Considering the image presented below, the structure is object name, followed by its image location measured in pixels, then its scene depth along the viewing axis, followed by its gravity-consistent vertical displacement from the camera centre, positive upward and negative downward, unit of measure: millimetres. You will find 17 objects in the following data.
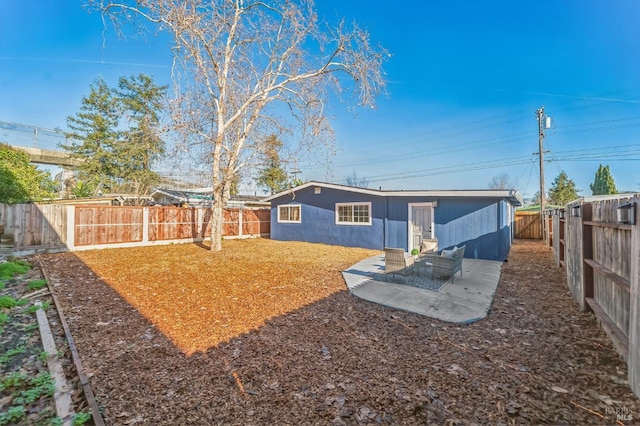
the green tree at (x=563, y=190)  31203 +3161
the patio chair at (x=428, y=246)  8643 -931
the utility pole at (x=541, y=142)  17438 +4821
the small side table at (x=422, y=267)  7441 -1396
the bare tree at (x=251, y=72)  10664 +6206
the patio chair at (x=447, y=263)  6363 -1092
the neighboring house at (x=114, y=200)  17062 +1077
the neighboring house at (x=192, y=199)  18766 +1339
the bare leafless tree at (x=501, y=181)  41947 +5624
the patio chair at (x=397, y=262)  6541 -1087
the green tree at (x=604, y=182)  32438 +4339
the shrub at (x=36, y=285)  5824 -1480
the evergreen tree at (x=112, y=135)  21500 +6353
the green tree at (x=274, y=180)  26225 +3589
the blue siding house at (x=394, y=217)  9609 -21
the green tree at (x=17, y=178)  12070 +1799
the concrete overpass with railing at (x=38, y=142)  16609 +4855
